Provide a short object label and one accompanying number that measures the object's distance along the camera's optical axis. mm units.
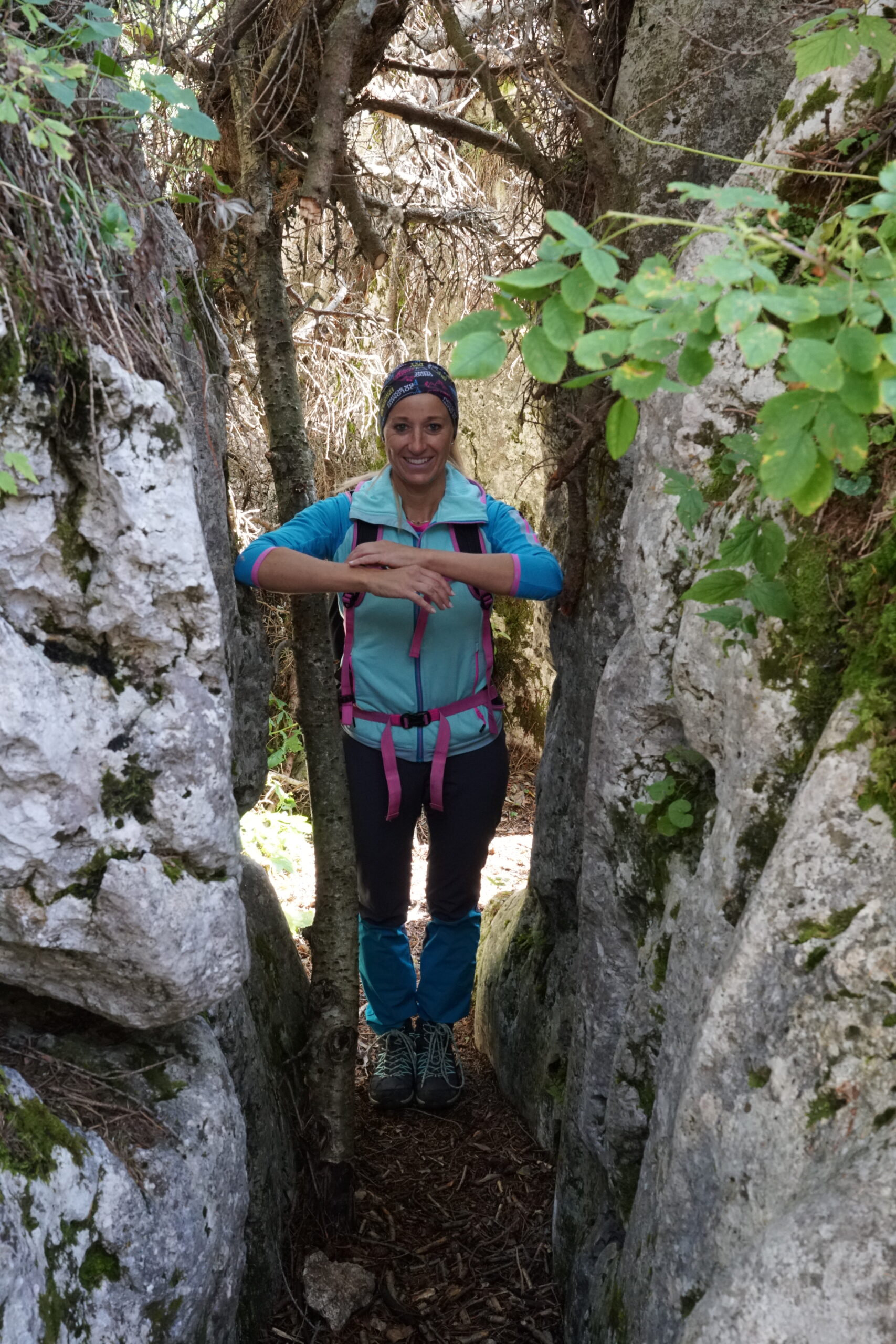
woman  3580
